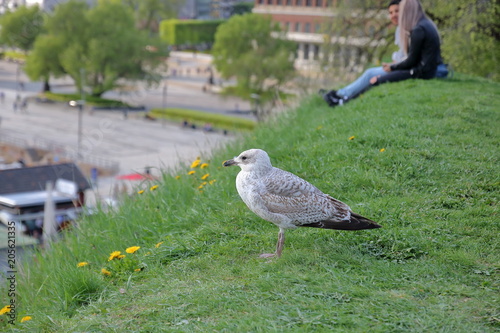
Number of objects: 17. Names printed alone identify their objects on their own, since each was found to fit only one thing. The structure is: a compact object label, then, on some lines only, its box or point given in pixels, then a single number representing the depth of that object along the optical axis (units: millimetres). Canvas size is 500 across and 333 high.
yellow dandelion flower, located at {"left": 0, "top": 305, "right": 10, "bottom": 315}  5799
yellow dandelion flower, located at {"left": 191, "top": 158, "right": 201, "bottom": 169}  8648
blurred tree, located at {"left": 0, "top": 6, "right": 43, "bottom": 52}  68438
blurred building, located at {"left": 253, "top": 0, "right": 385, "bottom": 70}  73188
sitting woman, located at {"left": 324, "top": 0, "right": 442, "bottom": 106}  10719
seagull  5461
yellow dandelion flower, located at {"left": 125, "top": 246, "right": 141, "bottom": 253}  5971
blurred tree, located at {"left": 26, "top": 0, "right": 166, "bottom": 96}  56875
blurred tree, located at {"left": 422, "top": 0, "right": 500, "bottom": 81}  16875
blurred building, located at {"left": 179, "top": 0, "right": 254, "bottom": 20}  106750
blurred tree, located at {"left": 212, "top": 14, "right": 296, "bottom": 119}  55844
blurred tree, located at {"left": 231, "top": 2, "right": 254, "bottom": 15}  101812
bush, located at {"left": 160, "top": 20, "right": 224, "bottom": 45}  94625
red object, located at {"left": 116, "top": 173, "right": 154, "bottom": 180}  8891
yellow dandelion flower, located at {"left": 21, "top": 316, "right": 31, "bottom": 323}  5457
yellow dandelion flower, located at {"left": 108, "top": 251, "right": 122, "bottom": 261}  5906
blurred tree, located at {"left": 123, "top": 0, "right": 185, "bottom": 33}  95375
